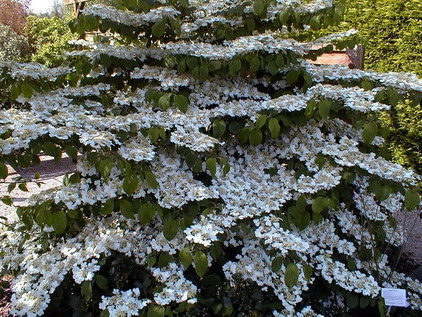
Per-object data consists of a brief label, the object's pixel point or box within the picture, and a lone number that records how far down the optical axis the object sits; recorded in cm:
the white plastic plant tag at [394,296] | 183
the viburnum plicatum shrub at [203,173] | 177
